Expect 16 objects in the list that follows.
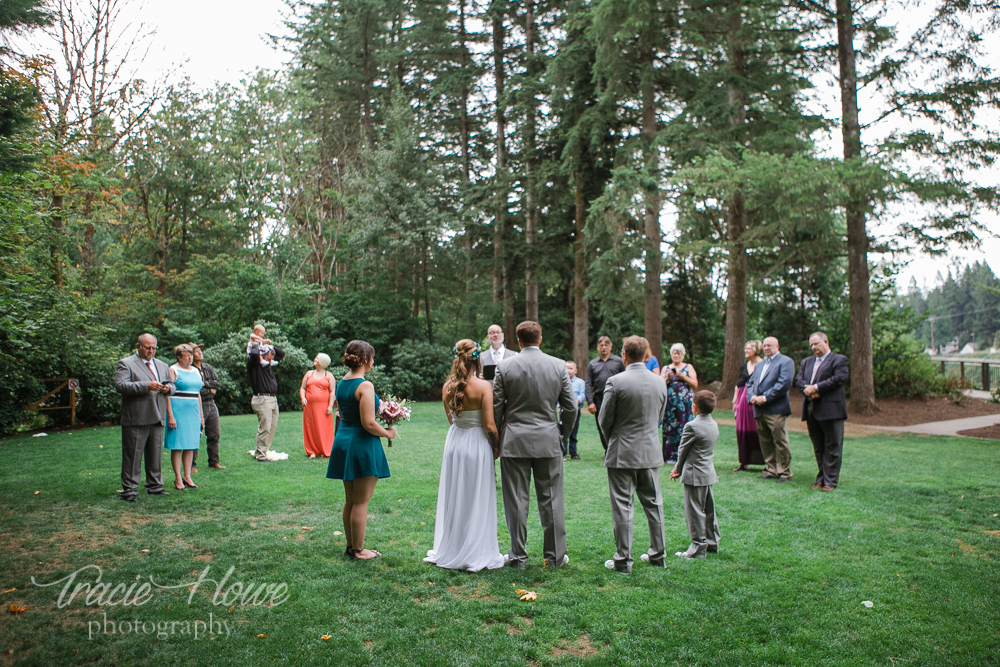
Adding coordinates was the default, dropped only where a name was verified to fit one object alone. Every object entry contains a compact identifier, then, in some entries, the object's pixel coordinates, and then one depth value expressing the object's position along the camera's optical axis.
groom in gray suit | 4.97
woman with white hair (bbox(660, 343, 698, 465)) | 9.28
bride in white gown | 5.02
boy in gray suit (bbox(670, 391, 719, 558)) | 5.25
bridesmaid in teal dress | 5.04
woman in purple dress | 9.15
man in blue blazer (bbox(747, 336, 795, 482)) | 8.37
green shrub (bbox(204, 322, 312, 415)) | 17.53
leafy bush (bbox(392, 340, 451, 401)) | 23.50
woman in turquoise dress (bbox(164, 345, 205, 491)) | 7.61
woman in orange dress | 10.40
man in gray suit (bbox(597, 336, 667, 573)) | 4.91
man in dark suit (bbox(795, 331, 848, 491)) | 7.69
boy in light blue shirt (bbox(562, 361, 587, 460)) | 10.80
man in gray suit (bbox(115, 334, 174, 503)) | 6.95
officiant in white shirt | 8.56
